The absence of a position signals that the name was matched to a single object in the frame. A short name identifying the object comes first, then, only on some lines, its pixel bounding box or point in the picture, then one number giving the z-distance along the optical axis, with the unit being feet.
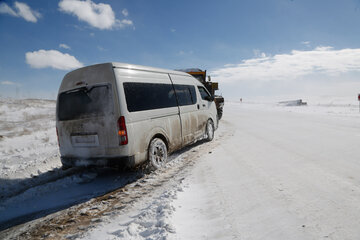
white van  11.73
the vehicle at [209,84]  40.34
